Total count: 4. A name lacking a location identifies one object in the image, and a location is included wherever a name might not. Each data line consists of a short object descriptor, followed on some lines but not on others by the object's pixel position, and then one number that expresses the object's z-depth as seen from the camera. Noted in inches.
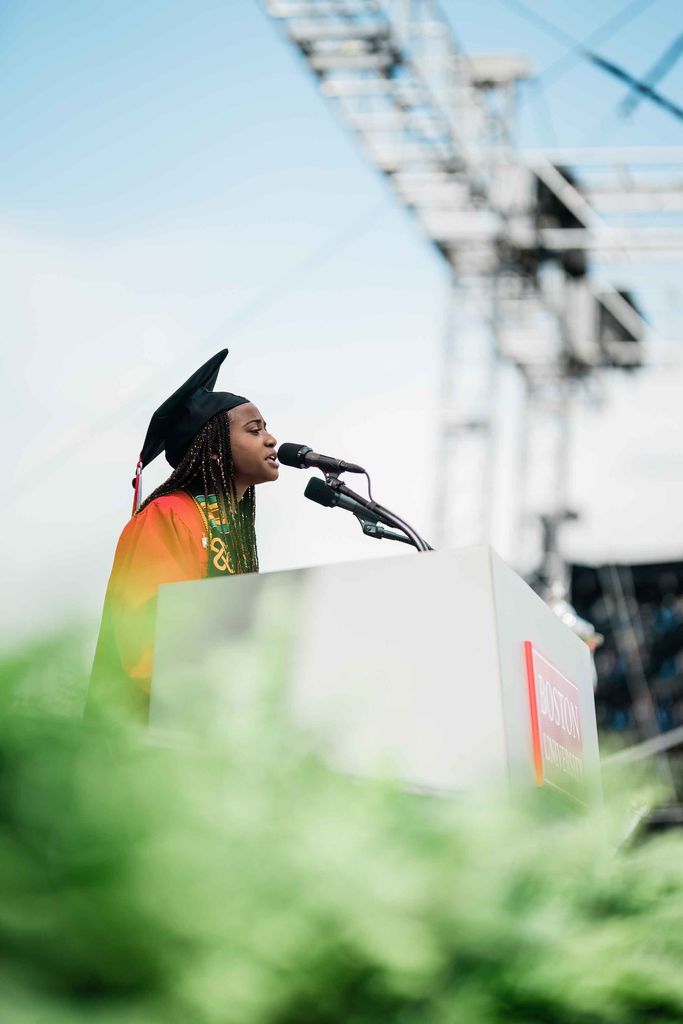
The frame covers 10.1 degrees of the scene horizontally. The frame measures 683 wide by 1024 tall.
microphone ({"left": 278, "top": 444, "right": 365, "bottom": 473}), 320.4
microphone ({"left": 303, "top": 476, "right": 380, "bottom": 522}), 319.2
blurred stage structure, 987.1
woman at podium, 313.4
